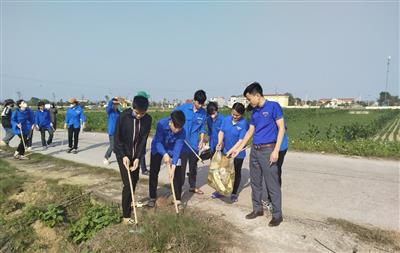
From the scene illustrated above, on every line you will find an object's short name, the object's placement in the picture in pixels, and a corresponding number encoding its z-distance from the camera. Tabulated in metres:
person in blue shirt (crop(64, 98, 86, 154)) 10.59
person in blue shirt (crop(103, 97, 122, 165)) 8.79
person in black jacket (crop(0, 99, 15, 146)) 10.44
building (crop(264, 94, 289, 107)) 113.01
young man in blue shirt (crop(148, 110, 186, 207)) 4.66
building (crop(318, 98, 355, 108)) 131.75
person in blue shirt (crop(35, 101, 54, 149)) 11.80
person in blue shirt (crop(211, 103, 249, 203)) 5.49
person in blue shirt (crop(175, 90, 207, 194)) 5.67
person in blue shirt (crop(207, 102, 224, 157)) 6.20
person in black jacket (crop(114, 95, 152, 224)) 4.34
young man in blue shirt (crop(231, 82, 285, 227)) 4.38
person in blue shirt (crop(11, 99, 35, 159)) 10.09
